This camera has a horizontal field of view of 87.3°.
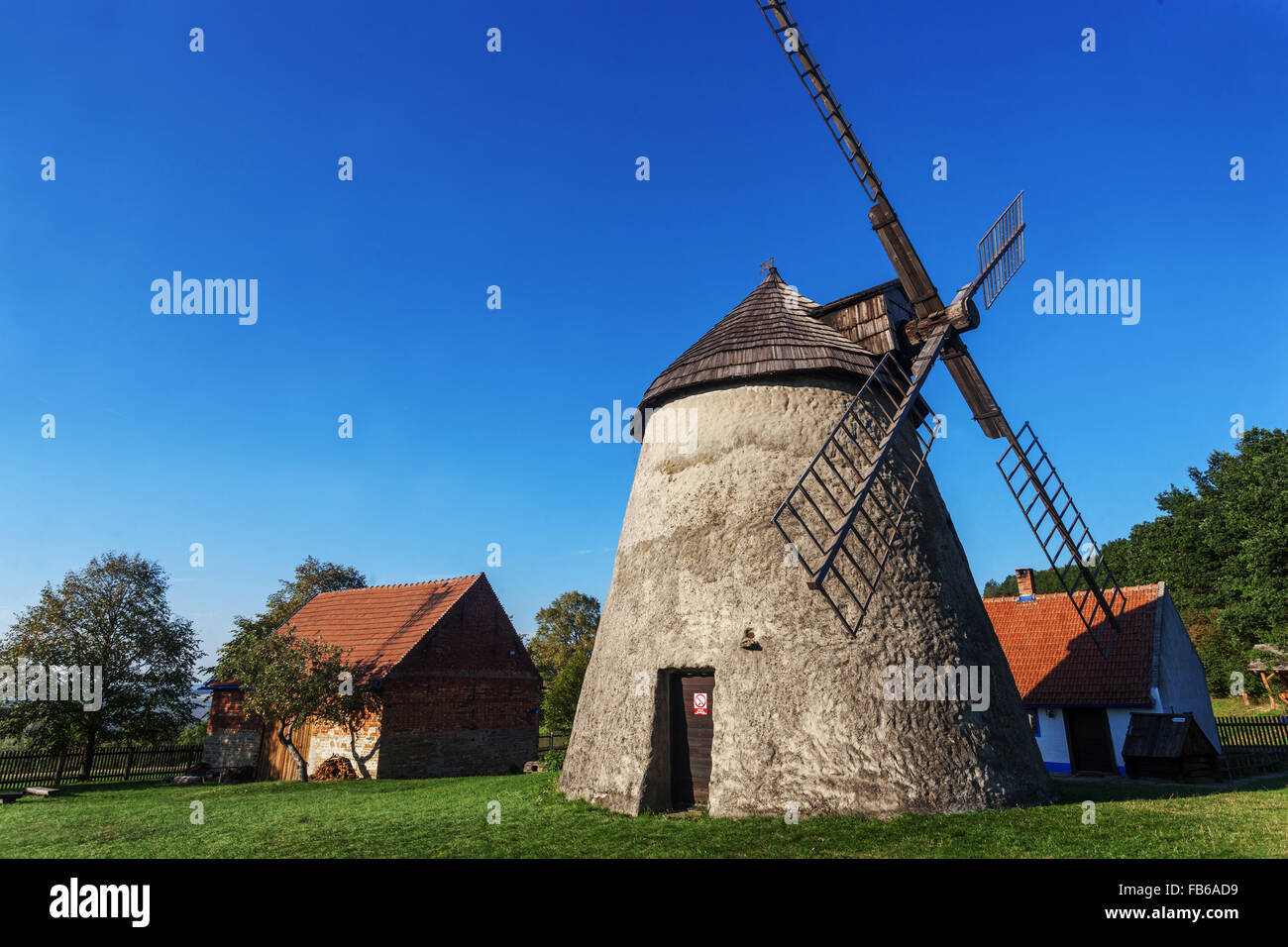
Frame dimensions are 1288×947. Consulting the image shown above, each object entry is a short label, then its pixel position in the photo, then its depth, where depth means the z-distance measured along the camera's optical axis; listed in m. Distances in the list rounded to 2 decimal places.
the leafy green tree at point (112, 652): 20.19
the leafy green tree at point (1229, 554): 30.33
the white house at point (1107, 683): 16.69
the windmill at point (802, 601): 8.58
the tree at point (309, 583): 35.16
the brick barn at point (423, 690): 18.22
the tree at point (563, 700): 23.64
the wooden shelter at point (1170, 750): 14.53
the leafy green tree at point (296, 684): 17.45
